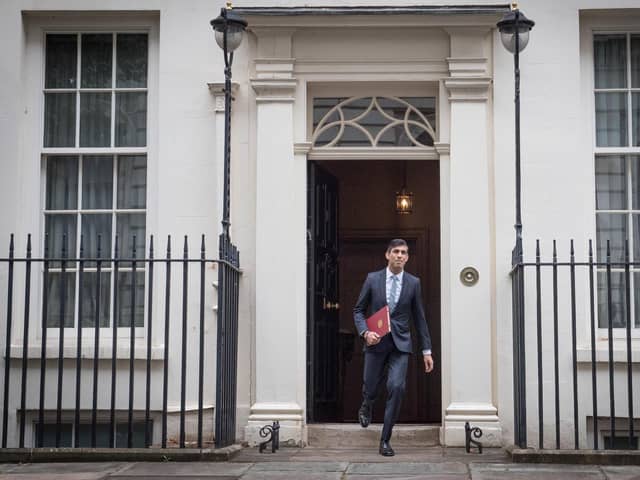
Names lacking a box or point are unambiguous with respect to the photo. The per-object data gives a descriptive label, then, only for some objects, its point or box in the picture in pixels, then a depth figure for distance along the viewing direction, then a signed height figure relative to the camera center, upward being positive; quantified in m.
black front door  11.12 +0.02
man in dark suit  9.94 -0.23
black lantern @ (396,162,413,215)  15.36 +1.23
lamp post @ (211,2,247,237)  9.87 +2.10
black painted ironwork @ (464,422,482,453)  10.14 -1.12
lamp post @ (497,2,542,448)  9.48 +0.27
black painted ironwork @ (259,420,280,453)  10.16 -1.14
